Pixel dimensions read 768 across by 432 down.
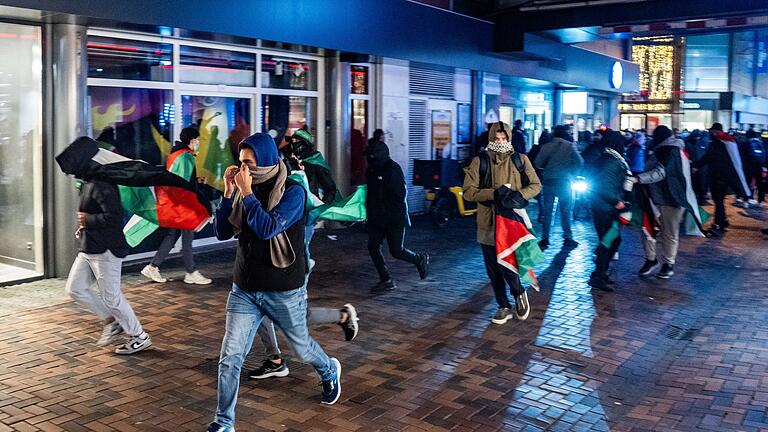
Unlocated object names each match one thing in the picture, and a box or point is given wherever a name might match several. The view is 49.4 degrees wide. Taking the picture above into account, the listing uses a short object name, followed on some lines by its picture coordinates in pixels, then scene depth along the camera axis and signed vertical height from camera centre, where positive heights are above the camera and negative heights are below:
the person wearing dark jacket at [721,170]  15.11 -0.42
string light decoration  35.09 +3.31
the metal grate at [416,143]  17.23 -0.02
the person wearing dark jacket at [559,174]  13.16 -0.48
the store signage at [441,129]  18.08 +0.30
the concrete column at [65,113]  9.85 +0.29
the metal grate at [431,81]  17.05 +1.31
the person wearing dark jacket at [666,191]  10.47 -0.58
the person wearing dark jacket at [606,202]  9.65 -0.66
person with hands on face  5.04 -0.69
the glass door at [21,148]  9.88 -0.14
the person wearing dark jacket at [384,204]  9.38 -0.70
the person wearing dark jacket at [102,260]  6.70 -0.99
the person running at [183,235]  9.59 -1.17
